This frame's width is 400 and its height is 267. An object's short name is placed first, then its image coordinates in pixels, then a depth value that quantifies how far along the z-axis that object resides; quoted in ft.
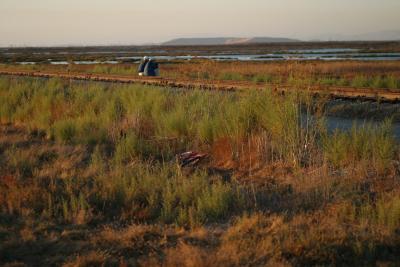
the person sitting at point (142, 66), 112.88
